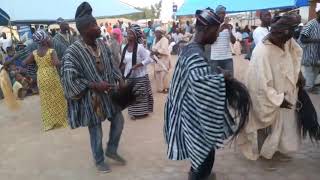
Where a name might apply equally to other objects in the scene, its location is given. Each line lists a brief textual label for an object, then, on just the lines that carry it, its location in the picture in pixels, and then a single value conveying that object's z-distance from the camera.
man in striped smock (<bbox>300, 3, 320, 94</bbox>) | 5.25
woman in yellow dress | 4.40
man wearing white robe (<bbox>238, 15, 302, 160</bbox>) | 2.79
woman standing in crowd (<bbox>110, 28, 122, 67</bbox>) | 7.36
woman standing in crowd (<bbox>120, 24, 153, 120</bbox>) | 4.71
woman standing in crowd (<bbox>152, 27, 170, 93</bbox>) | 6.21
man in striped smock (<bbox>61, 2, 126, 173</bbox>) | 2.86
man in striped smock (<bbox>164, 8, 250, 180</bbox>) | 2.21
